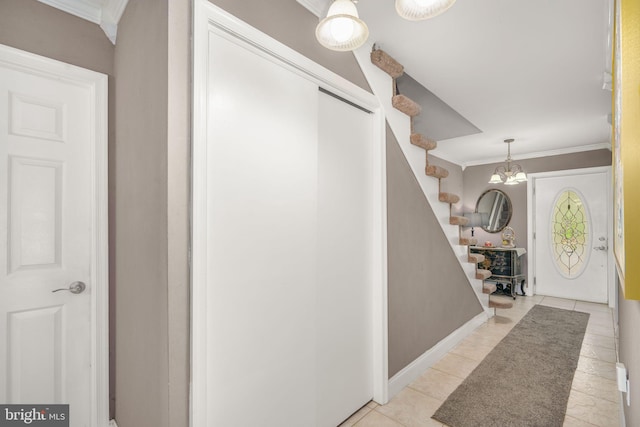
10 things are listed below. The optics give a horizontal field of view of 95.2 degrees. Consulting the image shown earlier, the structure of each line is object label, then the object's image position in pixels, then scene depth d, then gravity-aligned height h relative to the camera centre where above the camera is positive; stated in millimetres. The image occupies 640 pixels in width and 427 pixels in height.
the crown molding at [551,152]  4395 +990
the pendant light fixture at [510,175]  4475 +591
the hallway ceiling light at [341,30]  1101 +729
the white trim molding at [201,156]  1081 +221
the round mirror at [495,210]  5266 +53
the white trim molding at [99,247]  1652 -185
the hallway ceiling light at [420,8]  992 +716
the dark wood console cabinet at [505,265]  4734 -856
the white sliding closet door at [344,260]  1675 -291
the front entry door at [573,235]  4395 -356
